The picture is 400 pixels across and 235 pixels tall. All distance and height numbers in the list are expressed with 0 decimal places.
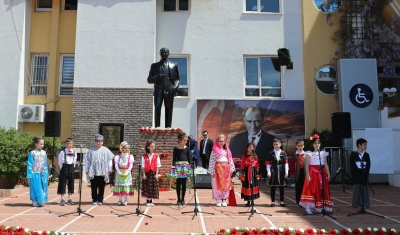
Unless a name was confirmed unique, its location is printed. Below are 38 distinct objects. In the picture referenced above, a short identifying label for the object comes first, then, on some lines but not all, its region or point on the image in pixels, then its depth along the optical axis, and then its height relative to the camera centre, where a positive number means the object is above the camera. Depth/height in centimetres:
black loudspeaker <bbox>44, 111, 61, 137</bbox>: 1263 +99
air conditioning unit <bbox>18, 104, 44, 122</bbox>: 1581 +160
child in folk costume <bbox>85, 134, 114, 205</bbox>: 930 -32
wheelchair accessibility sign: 1427 +217
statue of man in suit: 1206 +217
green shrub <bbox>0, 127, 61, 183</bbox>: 1255 -9
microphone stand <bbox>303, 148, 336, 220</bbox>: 818 -80
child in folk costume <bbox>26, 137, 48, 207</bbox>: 927 -53
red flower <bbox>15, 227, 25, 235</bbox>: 590 -120
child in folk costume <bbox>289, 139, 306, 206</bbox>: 932 -33
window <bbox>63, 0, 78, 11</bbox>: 1712 +650
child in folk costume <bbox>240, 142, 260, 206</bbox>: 897 -49
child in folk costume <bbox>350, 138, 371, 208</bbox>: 870 -35
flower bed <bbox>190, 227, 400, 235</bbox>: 595 -120
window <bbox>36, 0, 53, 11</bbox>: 1702 +645
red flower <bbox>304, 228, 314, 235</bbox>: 592 -118
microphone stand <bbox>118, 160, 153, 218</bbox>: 815 -123
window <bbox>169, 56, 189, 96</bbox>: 1636 +345
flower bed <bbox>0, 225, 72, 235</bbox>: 588 -121
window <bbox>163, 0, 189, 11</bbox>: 1675 +637
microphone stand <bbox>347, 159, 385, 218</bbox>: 840 -70
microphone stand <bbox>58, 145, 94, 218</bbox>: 816 -121
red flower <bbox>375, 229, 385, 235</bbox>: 605 -121
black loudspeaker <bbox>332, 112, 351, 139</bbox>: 1174 +88
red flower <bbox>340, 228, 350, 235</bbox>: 591 -118
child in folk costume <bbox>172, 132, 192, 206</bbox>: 906 -21
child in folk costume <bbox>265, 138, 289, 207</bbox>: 921 -33
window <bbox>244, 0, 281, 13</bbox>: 1686 +642
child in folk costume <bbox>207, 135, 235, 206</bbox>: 915 -39
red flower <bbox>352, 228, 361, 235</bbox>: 602 -120
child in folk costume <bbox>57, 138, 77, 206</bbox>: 946 -38
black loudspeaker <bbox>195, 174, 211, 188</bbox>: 1256 -89
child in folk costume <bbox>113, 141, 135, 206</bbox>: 927 -52
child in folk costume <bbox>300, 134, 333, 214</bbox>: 834 -62
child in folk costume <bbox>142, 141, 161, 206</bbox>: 907 -46
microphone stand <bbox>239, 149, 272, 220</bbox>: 840 -56
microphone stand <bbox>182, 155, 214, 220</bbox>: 812 -124
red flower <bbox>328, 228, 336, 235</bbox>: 600 -120
